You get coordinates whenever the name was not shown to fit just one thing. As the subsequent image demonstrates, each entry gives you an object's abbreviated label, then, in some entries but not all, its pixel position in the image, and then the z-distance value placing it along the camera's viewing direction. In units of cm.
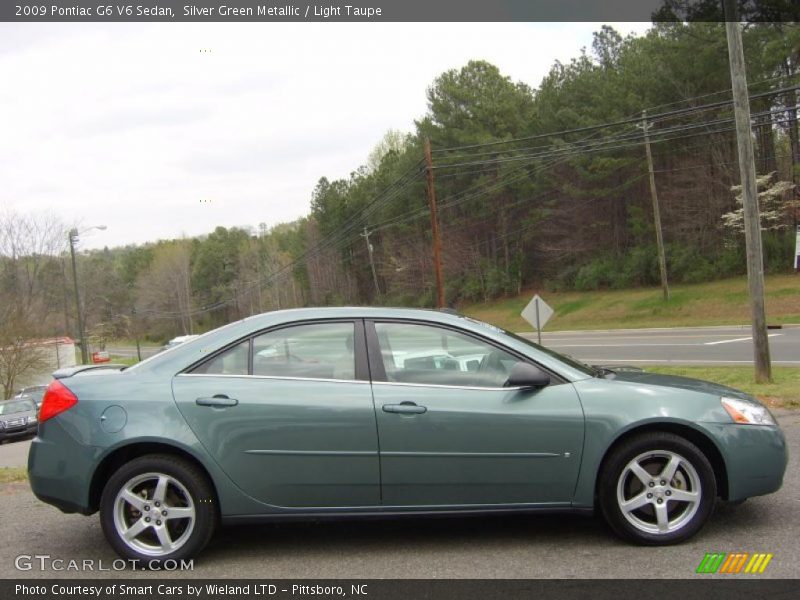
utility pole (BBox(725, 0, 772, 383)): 1225
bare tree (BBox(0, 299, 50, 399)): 3981
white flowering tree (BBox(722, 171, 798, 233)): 3950
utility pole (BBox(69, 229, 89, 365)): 3534
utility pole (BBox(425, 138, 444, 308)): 2697
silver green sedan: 409
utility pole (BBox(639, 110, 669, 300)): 3591
